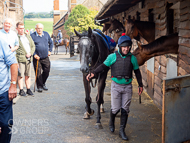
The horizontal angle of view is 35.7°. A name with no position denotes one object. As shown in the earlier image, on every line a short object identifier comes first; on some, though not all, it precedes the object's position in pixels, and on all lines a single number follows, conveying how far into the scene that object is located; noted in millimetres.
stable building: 3787
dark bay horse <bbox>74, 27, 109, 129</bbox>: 5758
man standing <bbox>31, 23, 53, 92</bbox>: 9555
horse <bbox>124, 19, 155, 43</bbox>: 7820
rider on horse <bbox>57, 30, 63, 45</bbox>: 32762
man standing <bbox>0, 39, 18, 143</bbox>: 4039
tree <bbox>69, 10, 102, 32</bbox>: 38781
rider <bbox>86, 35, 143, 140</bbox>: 5188
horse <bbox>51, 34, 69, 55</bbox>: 32494
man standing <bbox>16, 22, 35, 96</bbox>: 8781
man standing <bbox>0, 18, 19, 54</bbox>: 7151
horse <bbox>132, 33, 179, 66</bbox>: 5625
